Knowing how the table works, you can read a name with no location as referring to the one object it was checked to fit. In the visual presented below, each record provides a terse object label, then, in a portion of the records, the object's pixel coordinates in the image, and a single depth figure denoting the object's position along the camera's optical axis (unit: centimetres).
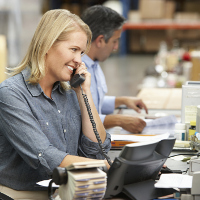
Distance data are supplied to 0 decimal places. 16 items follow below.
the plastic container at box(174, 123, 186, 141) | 401
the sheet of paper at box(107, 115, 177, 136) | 444
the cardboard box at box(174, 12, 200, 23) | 2166
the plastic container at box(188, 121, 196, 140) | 386
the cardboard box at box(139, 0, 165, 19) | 2120
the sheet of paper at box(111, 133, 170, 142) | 404
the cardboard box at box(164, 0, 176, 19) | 2208
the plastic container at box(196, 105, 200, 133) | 355
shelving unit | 2114
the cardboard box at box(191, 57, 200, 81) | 786
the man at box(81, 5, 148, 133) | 509
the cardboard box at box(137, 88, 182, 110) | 581
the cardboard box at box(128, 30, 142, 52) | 2402
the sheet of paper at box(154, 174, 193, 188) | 263
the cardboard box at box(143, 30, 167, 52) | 2295
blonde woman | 290
